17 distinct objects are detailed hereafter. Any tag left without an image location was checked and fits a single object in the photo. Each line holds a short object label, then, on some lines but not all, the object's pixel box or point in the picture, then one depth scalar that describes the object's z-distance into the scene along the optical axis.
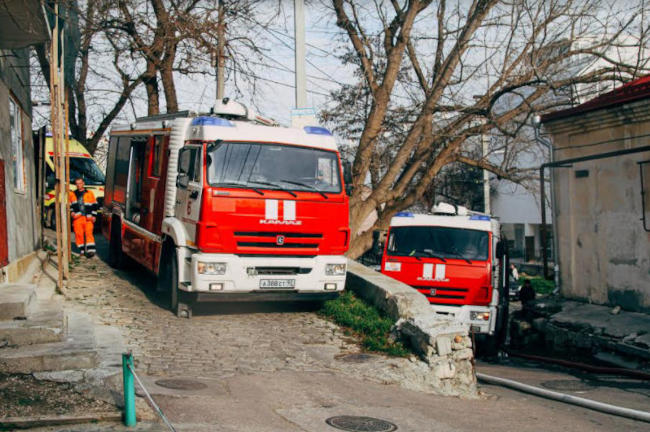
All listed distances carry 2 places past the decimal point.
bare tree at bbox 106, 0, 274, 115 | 14.71
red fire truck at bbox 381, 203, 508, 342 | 14.26
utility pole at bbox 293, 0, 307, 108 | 15.83
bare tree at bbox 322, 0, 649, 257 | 17.44
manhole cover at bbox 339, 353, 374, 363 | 9.38
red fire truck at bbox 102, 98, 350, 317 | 10.50
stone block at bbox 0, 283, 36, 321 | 8.06
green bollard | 5.78
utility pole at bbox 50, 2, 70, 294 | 11.16
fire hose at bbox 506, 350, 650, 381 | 12.10
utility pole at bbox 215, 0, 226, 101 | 15.95
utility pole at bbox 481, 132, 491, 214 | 32.28
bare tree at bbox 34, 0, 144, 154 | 13.70
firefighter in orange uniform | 15.84
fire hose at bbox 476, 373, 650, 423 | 8.29
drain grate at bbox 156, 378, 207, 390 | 7.50
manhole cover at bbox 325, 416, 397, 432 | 6.71
